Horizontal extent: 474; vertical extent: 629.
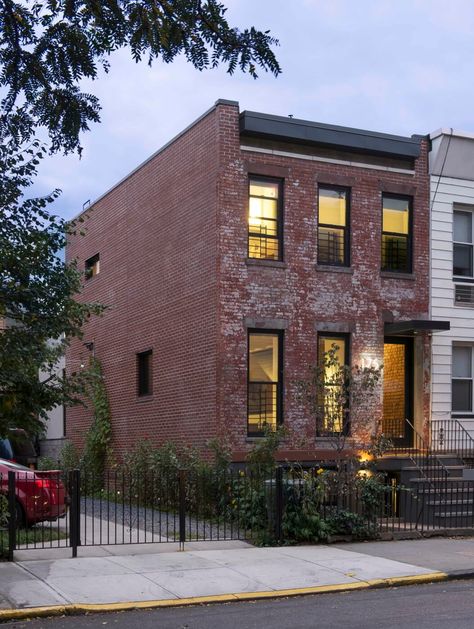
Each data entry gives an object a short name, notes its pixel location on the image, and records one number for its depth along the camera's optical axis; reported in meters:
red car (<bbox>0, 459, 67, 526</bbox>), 14.81
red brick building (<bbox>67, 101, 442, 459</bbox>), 19.27
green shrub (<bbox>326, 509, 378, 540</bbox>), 15.30
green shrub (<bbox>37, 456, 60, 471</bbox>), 26.97
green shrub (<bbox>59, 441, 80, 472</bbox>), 25.62
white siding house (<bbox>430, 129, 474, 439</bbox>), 21.08
